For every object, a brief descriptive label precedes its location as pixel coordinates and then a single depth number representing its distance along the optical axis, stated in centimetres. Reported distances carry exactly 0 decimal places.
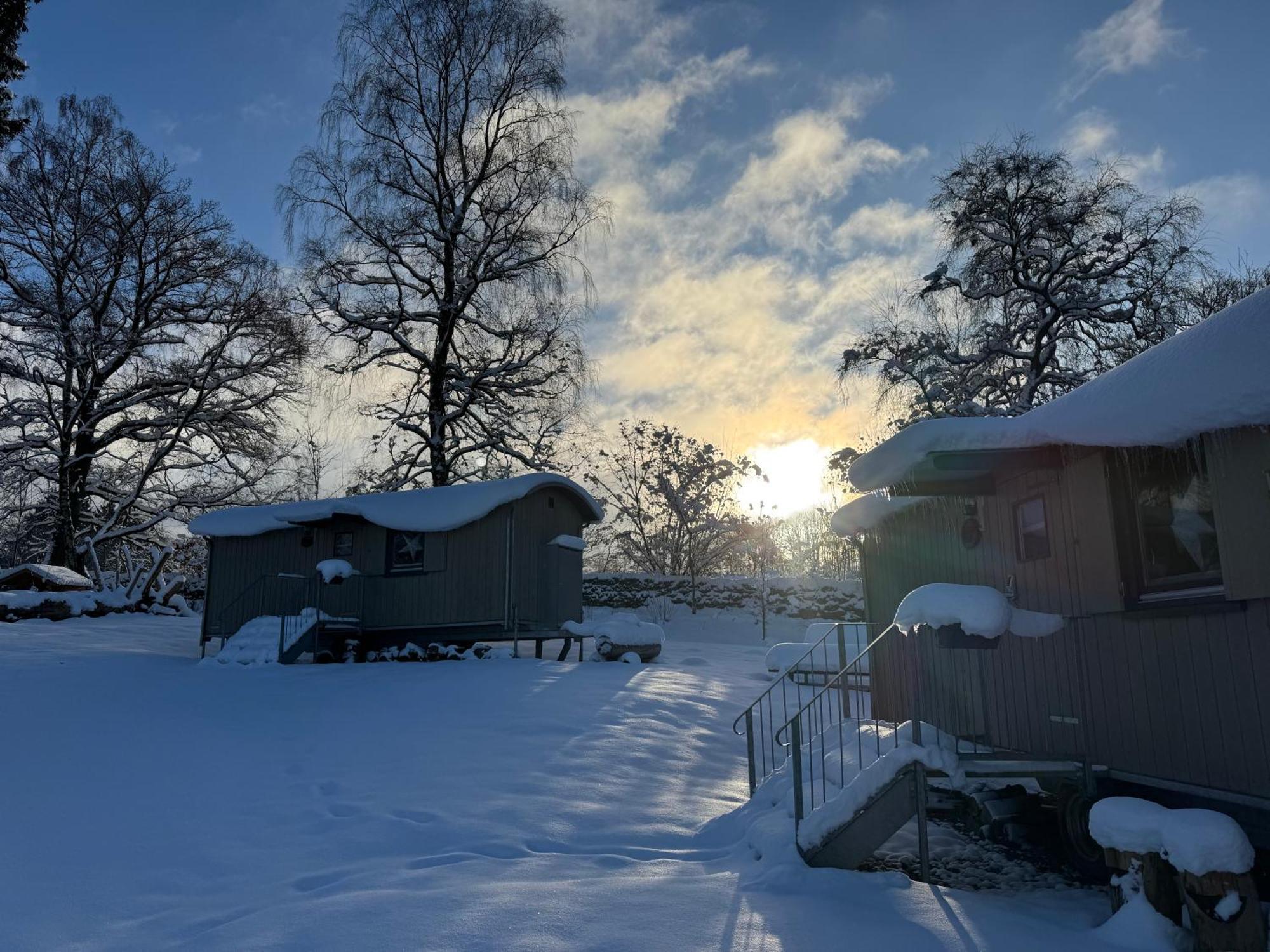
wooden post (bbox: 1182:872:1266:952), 450
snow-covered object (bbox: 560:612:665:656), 1680
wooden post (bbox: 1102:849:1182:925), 485
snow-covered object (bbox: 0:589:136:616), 1903
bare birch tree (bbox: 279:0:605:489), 2189
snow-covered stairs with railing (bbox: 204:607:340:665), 1509
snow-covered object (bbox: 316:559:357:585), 1647
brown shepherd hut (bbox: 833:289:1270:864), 505
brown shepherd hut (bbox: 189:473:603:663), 1625
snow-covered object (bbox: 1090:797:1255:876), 455
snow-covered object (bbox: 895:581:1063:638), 646
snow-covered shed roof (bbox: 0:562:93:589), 2145
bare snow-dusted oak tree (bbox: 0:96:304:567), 2300
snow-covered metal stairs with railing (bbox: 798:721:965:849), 592
